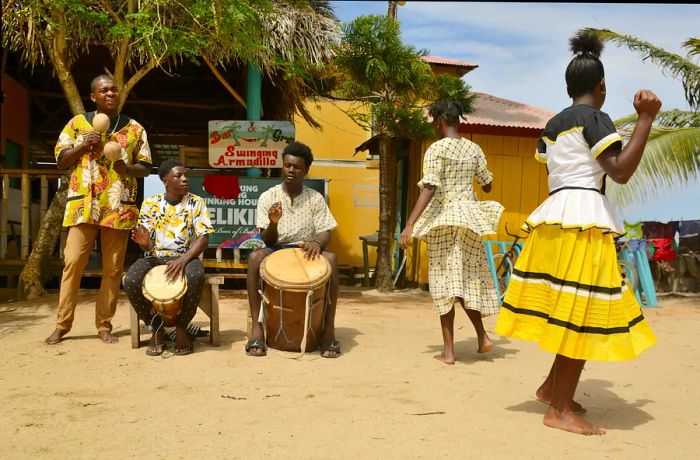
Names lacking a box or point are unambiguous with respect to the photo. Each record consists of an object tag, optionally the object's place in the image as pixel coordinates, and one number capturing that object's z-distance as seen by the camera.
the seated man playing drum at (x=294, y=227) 4.45
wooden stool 4.54
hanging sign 9.24
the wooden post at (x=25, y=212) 7.48
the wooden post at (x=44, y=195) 7.55
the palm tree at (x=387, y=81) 8.48
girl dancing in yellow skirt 2.75
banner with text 8.66
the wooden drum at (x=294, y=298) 4.32
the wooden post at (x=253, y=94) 9.31
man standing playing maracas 4.55
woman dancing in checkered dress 4.25
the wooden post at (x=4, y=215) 7.56
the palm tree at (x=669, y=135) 9.56
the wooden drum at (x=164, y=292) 4.28
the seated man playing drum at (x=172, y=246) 4.38
